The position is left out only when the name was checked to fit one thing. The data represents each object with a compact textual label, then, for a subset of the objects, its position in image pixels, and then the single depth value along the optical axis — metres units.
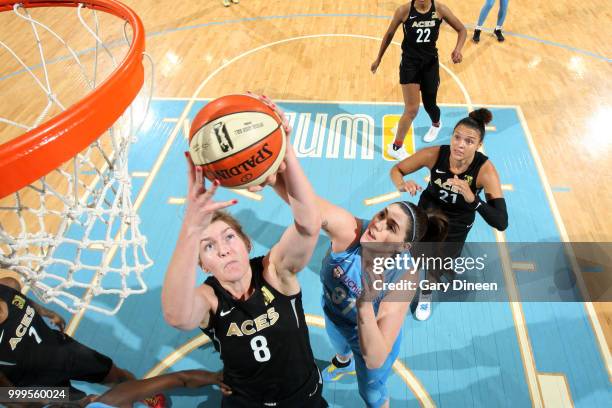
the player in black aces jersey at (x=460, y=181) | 3.14
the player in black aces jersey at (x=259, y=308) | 1.92
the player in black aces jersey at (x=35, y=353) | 2.62
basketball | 1.94
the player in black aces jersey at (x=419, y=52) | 4.63
